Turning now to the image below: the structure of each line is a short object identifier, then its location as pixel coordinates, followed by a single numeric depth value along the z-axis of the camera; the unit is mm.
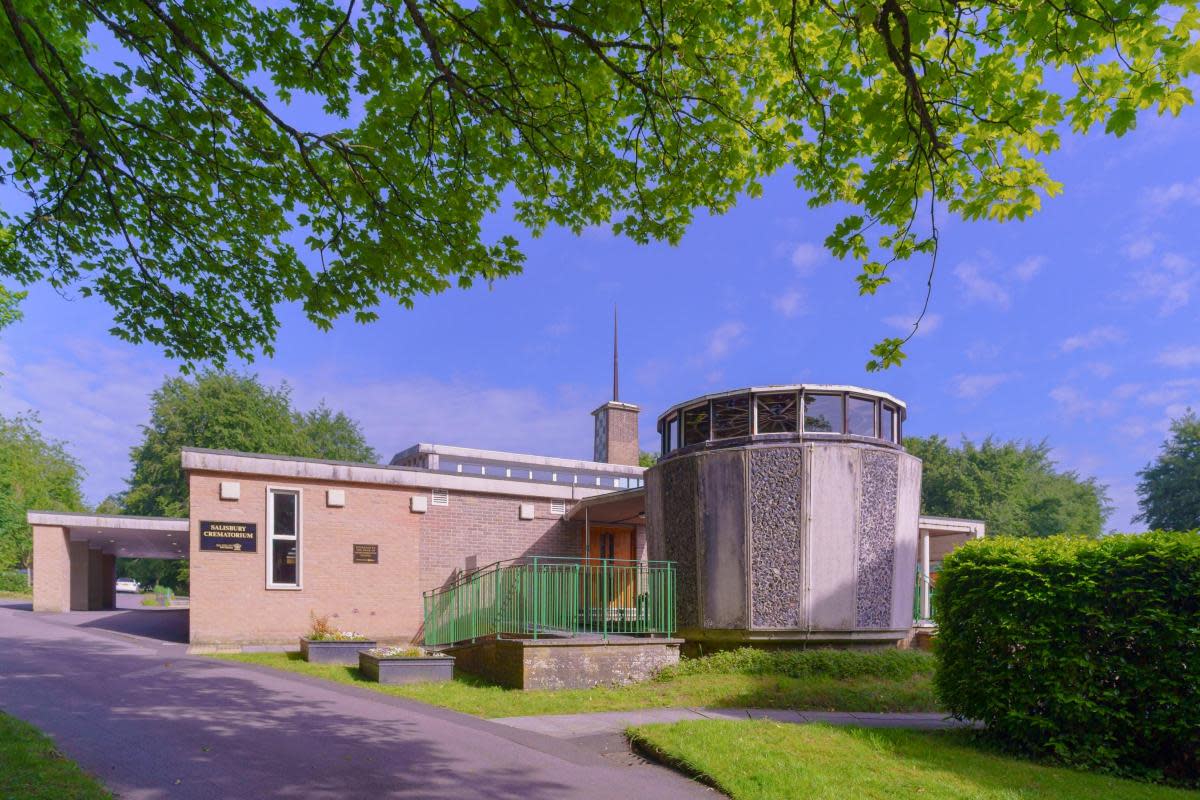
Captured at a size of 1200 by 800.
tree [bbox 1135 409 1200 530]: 37969
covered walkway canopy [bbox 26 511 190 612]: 23625
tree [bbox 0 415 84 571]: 39250
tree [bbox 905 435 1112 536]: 43469
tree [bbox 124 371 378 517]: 42750
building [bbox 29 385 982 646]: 11039
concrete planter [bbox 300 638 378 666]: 12469
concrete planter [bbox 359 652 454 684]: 10750
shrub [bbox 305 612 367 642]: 13070
